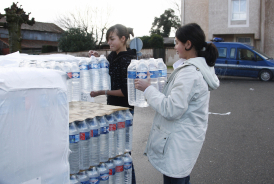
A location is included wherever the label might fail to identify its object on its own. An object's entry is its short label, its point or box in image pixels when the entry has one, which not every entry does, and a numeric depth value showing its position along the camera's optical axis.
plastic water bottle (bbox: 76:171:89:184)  2.46
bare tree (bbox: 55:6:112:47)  33.41
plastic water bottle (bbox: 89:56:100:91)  3.20
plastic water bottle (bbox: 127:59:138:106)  2.71
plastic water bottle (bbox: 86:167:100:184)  2.52
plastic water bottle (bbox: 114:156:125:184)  2.80
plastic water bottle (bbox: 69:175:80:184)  2.39
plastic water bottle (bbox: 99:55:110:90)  3.25
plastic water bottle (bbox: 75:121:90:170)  2.42
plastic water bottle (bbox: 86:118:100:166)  2.52
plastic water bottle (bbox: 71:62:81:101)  2.99
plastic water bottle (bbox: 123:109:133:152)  2.83
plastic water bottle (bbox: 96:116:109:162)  2.60
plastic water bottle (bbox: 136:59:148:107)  2.54
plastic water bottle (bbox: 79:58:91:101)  3.17
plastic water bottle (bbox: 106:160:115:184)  2.71
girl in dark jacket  3.13
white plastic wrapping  1.73
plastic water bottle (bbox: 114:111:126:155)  2.76
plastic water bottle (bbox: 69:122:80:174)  2.34
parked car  14.41
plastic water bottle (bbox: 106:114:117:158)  2.69
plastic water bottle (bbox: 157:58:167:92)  2.76
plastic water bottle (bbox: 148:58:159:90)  2.65
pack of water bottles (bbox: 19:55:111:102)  3.08
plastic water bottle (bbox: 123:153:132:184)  2.87
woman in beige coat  2.13
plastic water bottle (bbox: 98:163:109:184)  2.61
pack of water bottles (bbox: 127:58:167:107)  2.63
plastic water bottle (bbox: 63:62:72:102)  3.03
